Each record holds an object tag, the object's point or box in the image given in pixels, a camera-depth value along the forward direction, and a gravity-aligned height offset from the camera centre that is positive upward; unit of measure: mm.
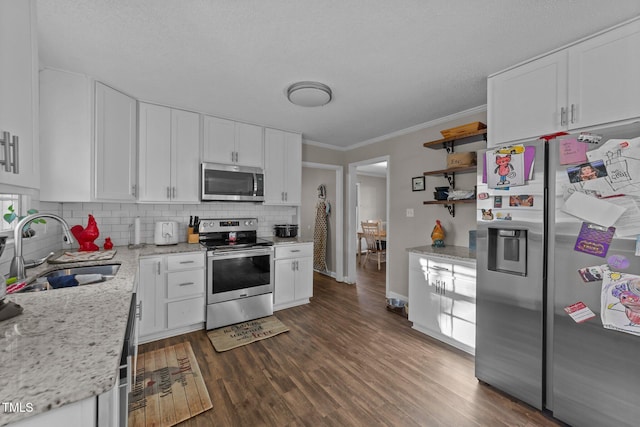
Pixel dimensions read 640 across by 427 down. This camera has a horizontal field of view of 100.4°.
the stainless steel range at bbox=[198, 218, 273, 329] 2850 -720
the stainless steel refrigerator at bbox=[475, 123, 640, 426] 1436 -573
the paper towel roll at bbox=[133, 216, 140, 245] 2756 -216
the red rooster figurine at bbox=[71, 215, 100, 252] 2346 -212
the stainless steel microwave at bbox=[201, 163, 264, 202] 3105 +341
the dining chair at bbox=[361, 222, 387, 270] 6316 -550
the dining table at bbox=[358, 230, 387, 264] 6256 -572
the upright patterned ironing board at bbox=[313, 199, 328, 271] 5180 -504
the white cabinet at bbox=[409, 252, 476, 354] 2369 -834
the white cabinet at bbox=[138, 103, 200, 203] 2788 +613
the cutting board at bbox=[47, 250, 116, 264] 1920 -363
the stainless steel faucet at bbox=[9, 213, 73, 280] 1432 -208
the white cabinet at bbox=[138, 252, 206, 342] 2521 -831
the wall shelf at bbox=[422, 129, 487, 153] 2619 +772
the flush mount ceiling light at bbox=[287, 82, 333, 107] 2316 +1056
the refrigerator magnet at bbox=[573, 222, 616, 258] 1452 -145
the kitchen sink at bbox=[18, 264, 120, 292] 1441 -408
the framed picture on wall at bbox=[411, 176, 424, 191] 3420 +376
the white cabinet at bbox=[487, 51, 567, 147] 1868 +855
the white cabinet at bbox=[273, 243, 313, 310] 3344 -829
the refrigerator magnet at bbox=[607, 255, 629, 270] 1401 -258
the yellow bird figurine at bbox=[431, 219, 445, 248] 3043 -278
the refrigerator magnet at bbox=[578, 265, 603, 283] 1478 -340
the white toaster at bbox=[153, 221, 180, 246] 2850 -244
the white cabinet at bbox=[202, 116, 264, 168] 3146 +845
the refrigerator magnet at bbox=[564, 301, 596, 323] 1509 -571
